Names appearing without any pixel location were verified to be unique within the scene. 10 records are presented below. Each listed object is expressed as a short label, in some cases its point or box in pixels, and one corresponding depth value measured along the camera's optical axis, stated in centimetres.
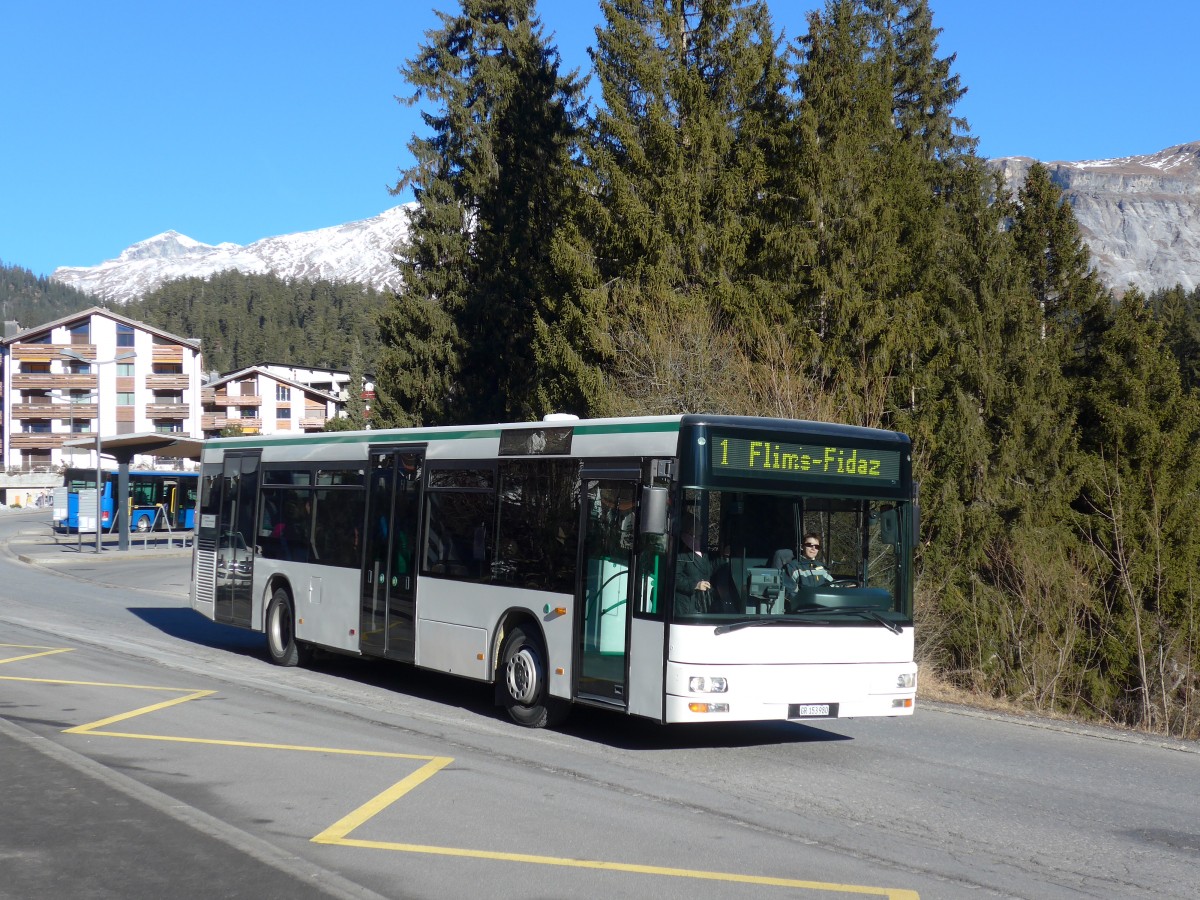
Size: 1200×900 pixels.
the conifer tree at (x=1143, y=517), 2494
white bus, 1019
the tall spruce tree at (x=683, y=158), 2925
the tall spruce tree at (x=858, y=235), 2820
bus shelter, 4138
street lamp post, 4031
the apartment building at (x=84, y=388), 10819
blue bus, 5781
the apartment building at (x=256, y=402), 12481
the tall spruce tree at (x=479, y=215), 3812
